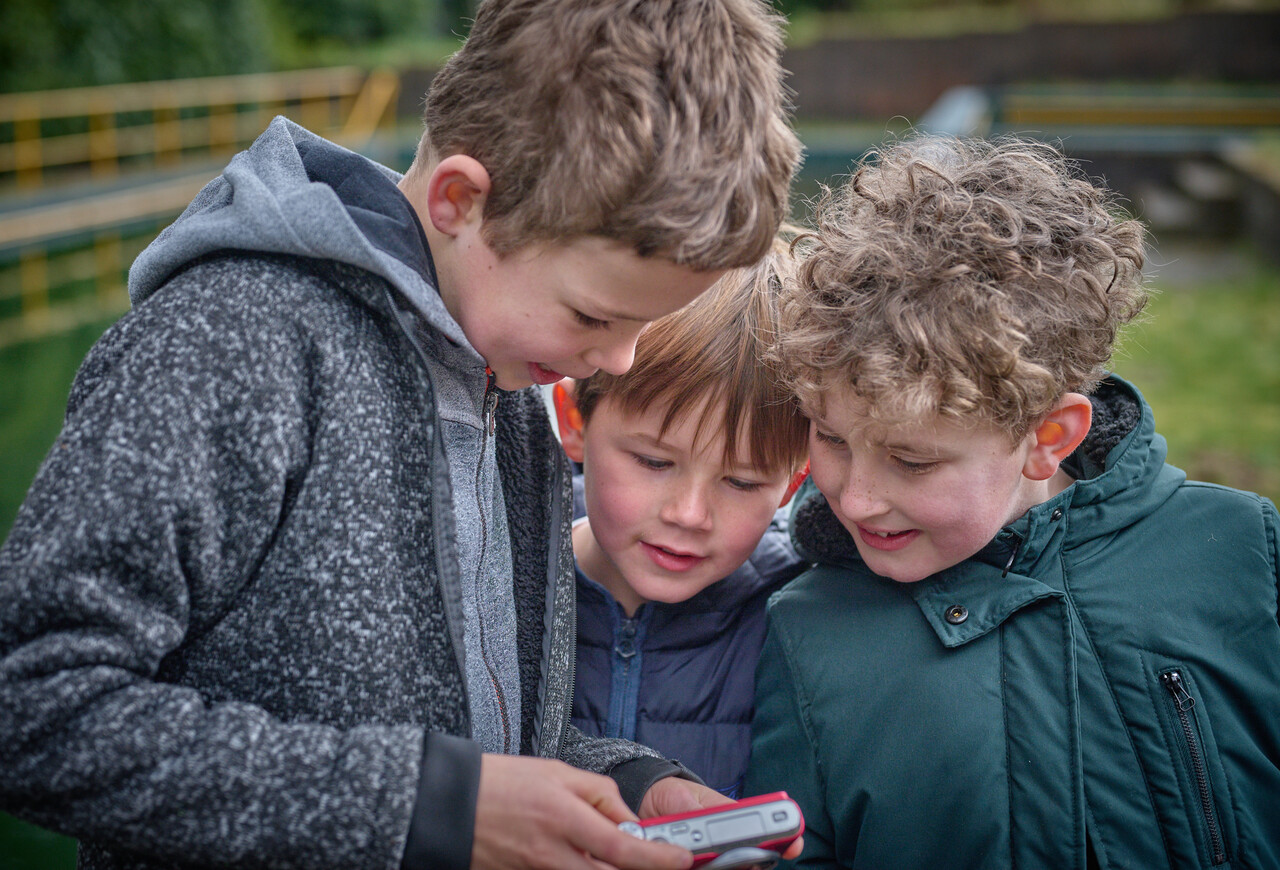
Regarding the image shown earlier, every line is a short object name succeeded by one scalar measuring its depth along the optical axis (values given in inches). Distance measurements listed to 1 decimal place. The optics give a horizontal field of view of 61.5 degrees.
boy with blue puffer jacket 73.5
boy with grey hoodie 44.1
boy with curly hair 63.1
